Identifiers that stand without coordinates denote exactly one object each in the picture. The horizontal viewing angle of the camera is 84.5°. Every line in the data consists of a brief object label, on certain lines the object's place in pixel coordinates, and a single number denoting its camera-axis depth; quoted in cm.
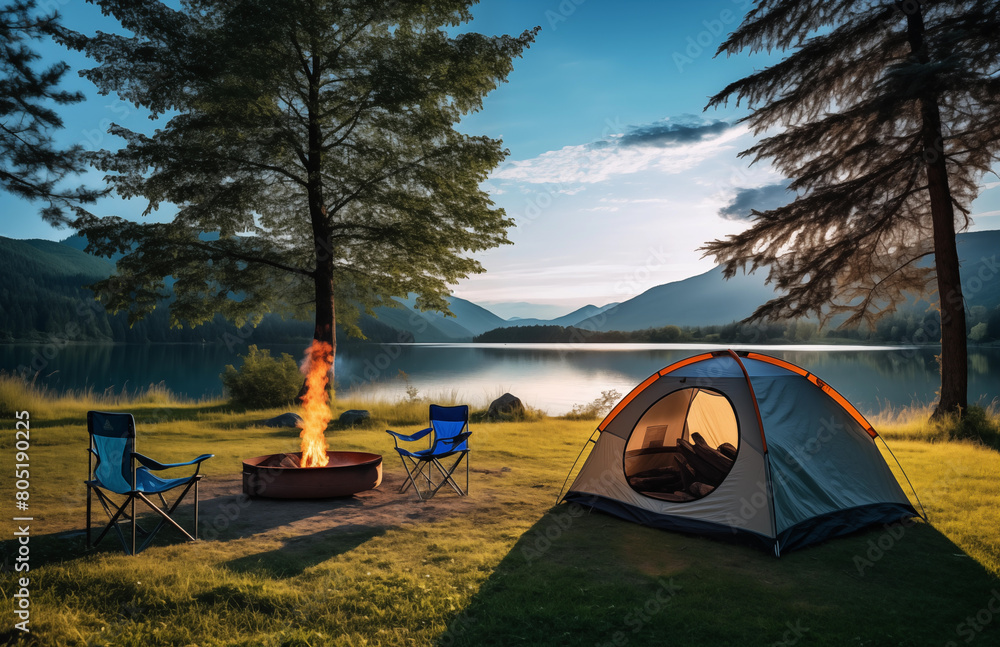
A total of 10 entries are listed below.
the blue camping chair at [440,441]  686
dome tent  533
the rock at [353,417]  1280
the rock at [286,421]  1223
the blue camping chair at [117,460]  471
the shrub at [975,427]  1072
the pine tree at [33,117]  976
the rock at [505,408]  1453
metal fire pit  650
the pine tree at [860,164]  1107
